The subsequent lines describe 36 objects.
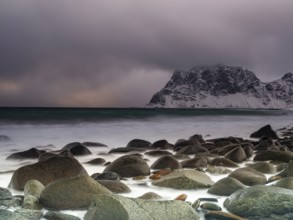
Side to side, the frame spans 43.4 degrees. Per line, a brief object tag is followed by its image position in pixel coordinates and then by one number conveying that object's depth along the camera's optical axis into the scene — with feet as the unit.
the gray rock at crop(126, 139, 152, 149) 36.83
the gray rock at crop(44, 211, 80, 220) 11.25
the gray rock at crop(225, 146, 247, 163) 24.64
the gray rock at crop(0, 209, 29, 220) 10.55
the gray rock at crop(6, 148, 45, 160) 27.10
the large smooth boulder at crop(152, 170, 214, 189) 15.65
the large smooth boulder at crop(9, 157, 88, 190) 16.37
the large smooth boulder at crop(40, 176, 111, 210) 12.76
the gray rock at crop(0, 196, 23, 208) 12.55
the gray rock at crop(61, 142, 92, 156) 29.53
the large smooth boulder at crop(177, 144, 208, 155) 29.09
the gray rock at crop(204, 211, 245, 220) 11.19
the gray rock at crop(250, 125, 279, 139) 51.70
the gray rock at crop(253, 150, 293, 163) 23.35
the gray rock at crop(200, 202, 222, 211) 12.30
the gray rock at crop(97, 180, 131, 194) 15.01
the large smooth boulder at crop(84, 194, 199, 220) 10.62
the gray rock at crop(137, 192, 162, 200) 13.86
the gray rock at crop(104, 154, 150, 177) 19.06
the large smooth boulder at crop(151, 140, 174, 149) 36.43
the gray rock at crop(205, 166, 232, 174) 19.86
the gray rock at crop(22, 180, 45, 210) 12.55
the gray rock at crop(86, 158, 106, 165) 24.25
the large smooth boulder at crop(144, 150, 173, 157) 28.89
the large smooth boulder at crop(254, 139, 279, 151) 30.68
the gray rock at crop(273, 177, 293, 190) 14.02
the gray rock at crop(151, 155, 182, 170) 21.23
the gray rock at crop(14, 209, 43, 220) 11.35
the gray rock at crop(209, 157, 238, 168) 22.21
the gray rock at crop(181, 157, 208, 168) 21.88
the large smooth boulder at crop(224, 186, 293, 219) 11.83
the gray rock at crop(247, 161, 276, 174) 19.32
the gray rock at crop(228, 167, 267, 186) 16.29
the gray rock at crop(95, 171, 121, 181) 17.24
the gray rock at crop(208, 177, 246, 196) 14.48
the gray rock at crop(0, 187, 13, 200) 12.87
